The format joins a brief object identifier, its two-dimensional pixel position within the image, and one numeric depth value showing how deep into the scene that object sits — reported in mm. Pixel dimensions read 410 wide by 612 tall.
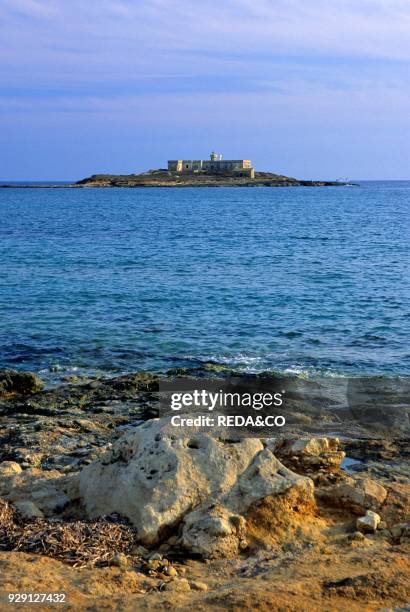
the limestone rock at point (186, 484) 7535
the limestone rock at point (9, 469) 9219
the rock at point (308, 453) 9281
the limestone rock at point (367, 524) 8047
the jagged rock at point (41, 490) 8242
